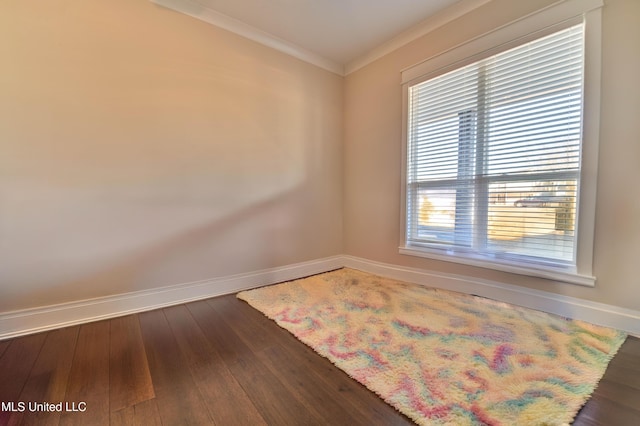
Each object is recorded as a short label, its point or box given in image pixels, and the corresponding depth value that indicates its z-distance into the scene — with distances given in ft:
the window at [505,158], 5.94
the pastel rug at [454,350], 3.58
